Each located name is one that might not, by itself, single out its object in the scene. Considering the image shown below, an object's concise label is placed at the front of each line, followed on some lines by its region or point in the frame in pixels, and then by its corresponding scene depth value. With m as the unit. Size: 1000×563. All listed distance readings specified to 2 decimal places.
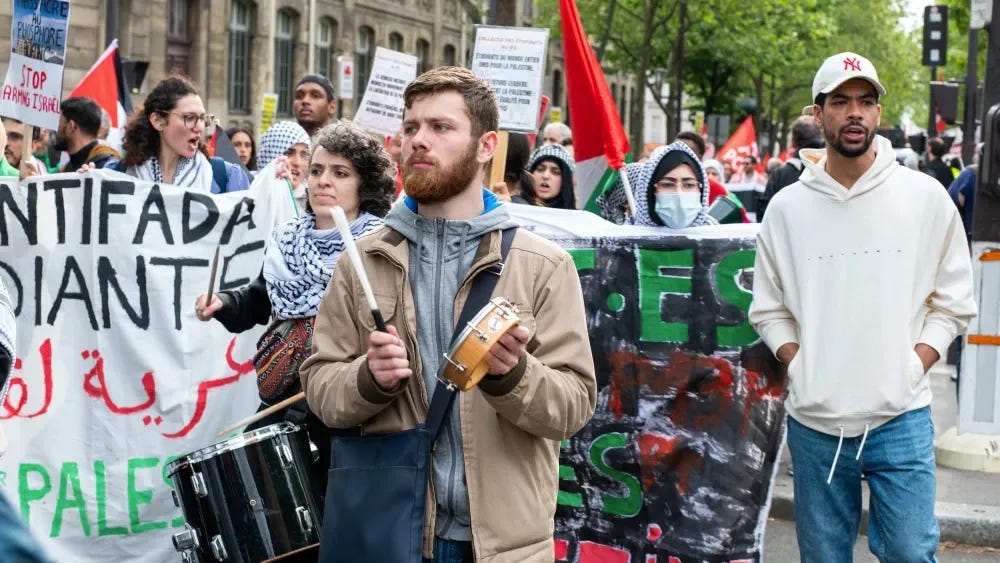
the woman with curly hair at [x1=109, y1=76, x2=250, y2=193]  6.66
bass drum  4.51
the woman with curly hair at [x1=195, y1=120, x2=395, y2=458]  4.93
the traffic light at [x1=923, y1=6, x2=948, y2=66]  25.52
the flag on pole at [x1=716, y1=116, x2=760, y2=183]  23.73
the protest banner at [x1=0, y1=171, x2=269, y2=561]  6.29
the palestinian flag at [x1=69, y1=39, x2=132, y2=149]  10.96
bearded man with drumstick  3.26
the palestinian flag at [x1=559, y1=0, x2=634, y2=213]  7.78
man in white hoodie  4.45
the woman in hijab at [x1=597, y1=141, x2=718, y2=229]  5.77
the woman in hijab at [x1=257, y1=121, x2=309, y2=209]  7.85
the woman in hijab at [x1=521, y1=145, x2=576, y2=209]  7.91
